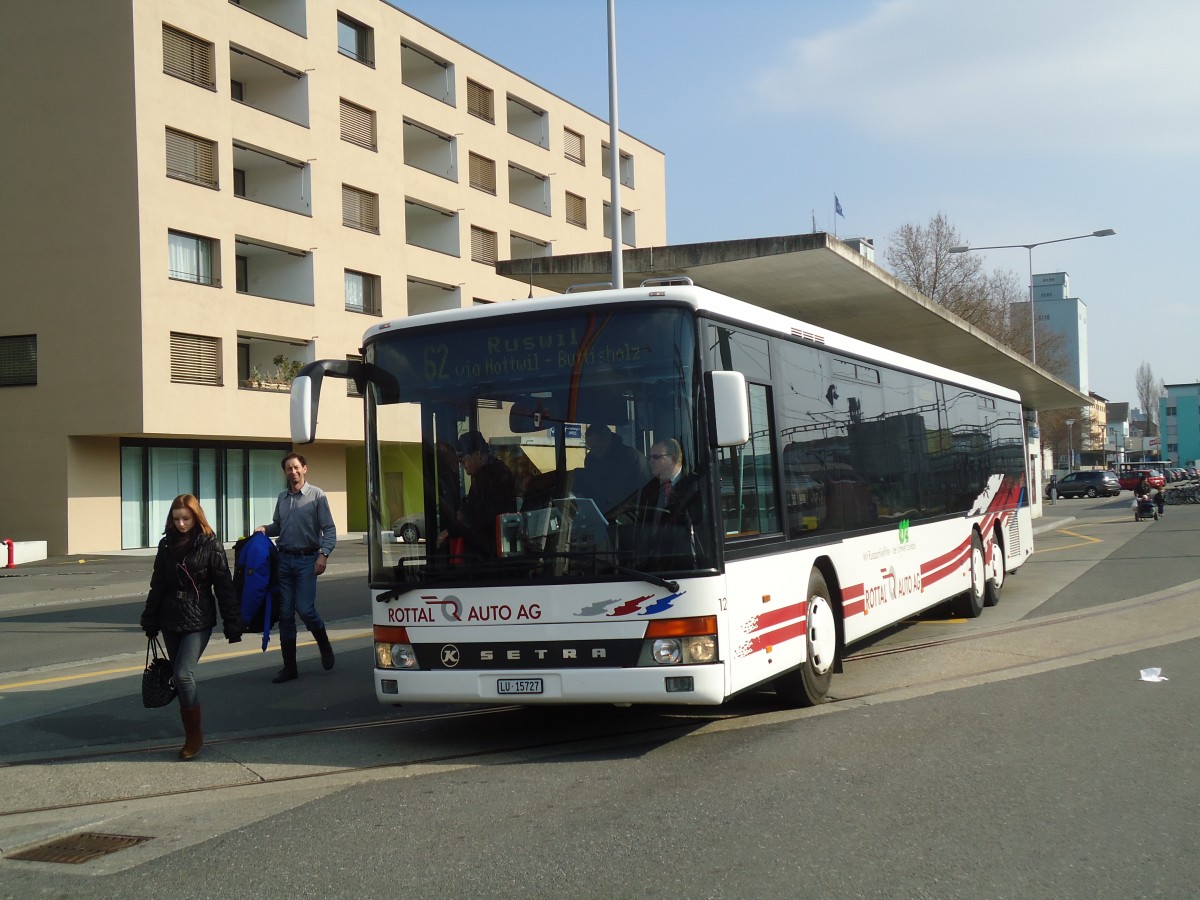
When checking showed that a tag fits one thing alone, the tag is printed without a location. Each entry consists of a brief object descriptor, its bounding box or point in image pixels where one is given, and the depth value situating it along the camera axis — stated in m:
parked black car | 73.31
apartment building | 33.12
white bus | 7.07
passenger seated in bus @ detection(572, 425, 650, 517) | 7.14
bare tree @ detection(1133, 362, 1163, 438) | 157.12
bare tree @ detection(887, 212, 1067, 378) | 59.72
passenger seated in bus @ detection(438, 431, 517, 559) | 7.41
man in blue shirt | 10.41
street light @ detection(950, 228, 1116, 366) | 43.96
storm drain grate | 5.71
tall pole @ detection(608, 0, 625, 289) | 19.20
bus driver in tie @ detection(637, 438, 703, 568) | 7.07
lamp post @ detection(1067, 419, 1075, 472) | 106.29
